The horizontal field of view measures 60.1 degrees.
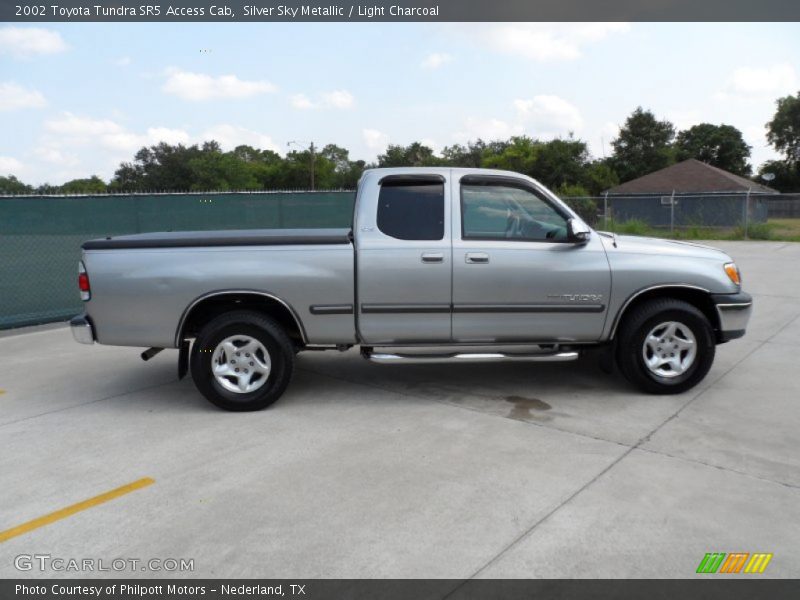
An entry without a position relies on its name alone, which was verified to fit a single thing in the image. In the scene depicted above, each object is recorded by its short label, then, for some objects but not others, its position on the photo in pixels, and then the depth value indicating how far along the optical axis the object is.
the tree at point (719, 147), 71.00
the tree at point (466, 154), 73.57
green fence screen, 9.65
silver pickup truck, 5.51
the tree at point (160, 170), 79.06
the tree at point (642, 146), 61.75
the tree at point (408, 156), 67.69
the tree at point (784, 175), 64.69
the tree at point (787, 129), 66.75
